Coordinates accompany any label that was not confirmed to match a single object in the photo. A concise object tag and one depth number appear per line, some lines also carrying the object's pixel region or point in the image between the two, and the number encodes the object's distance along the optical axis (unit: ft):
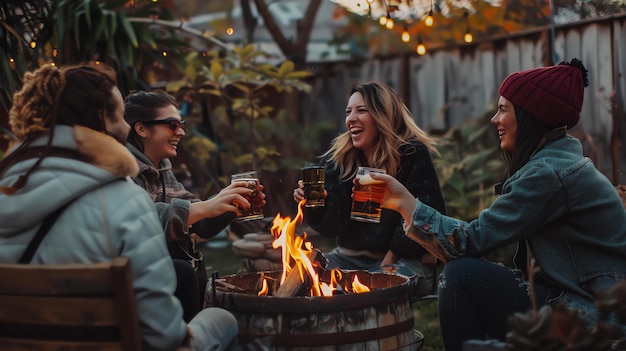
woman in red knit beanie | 11.40
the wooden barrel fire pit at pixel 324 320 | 10.61
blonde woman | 15.78
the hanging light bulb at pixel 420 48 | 22.42
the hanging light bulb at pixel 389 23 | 21.22
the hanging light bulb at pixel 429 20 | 21.22
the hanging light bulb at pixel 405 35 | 22.99
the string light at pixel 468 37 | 25.70
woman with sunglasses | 13.21
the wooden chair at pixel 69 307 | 8.11
